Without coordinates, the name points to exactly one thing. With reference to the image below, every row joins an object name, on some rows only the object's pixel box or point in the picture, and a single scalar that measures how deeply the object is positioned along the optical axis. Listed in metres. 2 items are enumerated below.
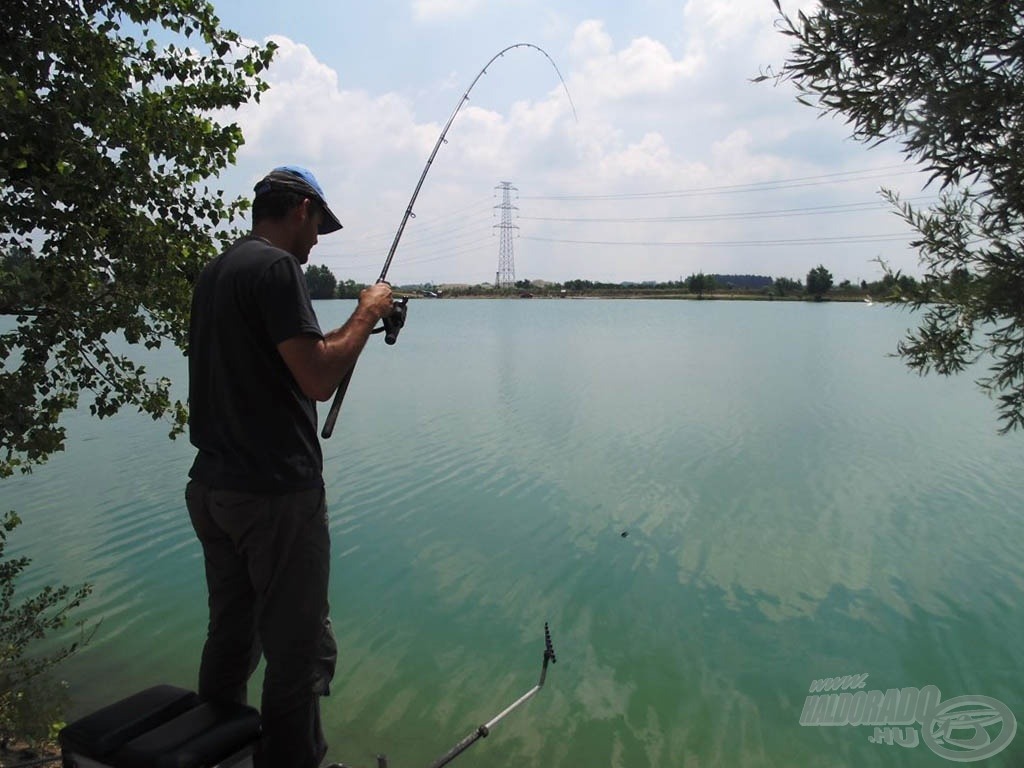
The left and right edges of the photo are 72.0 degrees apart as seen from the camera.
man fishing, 2.50
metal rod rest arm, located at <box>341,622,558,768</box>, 3.20
